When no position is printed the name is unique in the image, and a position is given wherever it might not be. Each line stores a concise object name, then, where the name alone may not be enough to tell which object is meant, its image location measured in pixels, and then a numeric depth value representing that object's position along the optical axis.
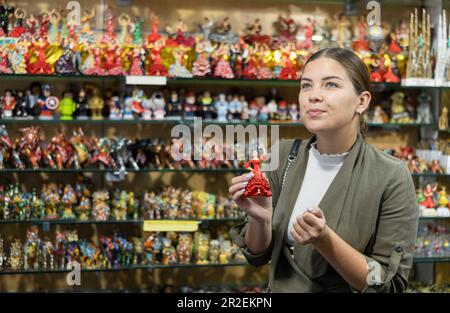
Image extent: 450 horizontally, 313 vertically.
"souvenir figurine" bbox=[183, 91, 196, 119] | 3.91
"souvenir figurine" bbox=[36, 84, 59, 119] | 3.74
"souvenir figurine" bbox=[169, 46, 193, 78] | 3.81
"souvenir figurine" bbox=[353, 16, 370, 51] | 4.08
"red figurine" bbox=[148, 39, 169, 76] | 3.75
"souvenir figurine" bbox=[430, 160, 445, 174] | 4.11
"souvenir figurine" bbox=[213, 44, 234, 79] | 3.86
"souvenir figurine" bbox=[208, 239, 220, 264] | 3.95
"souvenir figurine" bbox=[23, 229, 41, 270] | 3.70
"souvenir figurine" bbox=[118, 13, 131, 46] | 3.85
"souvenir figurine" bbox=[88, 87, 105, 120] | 3.81
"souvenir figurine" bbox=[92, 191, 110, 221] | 3.81
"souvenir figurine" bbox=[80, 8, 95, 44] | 3.74
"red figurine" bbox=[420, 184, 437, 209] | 4.07
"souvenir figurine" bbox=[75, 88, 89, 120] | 3.78
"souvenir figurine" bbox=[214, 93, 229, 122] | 3.94
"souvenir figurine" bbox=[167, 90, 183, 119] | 3.90
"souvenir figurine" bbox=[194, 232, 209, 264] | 3.93
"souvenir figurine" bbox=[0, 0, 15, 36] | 3.64
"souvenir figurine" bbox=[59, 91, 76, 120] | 3.75
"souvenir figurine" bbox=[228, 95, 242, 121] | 3.97
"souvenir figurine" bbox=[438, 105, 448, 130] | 4.16
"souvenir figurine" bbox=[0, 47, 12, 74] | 3.59
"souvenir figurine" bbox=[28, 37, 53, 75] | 3.62
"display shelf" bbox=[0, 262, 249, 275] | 3.66
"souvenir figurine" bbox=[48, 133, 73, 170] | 3.72
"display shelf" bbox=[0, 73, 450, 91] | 3.72
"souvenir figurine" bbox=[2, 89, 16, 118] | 3.66
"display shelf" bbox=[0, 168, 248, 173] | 3.68
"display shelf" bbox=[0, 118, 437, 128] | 3.74
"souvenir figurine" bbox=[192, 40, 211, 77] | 3.83
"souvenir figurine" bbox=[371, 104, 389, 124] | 4.19
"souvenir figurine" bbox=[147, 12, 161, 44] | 3.82
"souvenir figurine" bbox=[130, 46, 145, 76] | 3.71
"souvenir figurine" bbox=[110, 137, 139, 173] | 3.79
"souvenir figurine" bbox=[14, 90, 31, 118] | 3.70
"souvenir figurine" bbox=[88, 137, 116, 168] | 3.75
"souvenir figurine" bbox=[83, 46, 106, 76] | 3.69
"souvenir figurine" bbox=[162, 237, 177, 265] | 3.88
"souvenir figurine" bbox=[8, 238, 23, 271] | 3.65
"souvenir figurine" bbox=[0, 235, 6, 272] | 3.62
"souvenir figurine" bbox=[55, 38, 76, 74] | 3.66
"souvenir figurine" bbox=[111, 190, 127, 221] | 3.84
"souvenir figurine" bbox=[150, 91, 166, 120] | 3.85
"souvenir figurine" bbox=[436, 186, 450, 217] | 4.07
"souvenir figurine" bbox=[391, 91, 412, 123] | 4.21
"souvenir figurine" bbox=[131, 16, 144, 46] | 3.85
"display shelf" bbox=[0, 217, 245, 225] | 3.69
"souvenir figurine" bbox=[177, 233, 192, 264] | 3.90
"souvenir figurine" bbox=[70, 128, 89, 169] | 3.75
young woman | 1.54
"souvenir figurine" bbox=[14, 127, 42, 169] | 3.68
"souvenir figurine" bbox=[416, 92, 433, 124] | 4.25
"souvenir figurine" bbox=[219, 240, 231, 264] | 3.94
